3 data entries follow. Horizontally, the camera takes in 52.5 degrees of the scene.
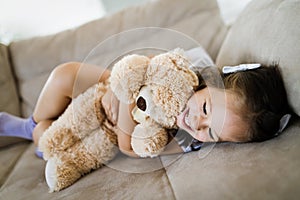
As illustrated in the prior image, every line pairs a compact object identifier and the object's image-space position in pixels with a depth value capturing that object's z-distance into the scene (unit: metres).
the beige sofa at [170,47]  0.60
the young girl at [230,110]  0.73
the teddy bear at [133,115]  0.77
